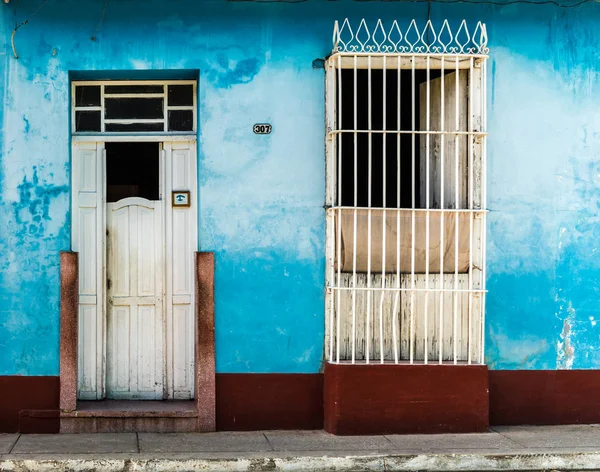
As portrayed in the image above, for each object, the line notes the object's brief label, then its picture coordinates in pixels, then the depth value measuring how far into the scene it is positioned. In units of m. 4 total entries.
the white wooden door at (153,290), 7.89
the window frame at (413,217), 7.50
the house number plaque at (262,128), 7.62
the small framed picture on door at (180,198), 7.90
